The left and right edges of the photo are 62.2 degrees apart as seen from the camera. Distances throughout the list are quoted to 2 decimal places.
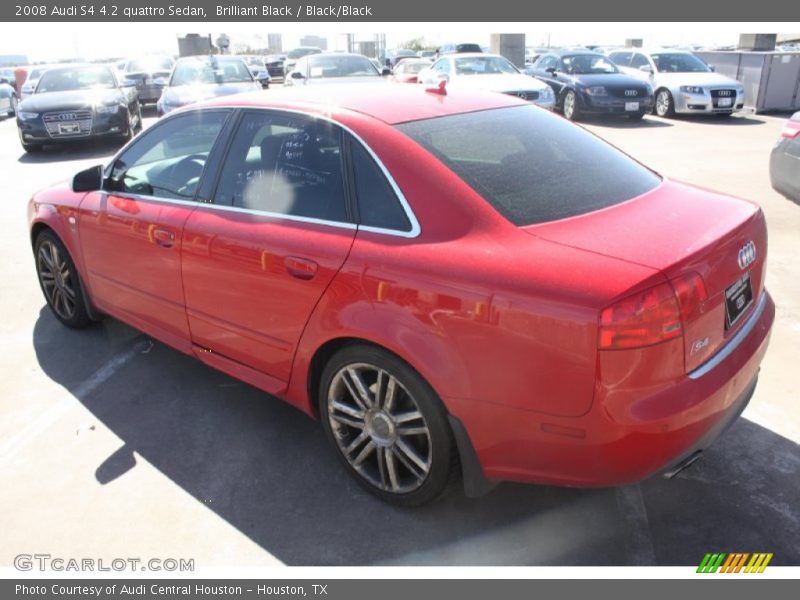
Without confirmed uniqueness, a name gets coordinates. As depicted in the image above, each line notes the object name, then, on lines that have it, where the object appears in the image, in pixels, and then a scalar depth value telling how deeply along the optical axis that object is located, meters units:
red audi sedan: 2.17
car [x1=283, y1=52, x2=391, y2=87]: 12.38
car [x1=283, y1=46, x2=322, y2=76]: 39.60
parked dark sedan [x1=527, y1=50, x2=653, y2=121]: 14.26
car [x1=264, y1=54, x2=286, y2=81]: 34.97
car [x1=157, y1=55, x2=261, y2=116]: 11.45
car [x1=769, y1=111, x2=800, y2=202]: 6.06
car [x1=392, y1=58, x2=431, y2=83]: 18.48
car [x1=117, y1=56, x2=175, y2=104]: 19.98
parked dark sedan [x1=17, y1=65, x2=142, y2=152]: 11.98
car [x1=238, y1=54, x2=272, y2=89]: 14.28
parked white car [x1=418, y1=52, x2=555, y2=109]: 12.70
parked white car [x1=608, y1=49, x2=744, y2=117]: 14.20
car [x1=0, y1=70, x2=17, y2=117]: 19.14
